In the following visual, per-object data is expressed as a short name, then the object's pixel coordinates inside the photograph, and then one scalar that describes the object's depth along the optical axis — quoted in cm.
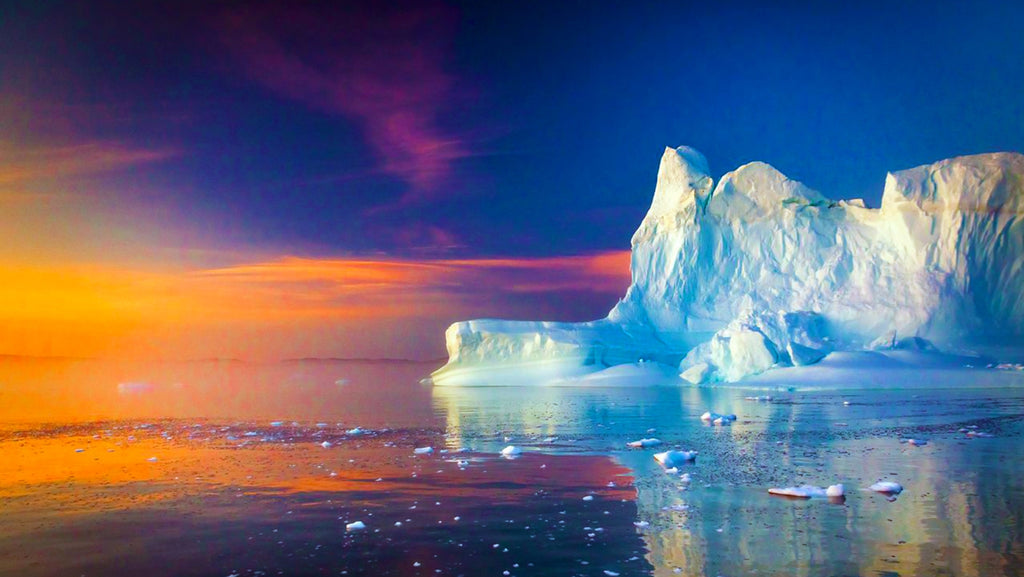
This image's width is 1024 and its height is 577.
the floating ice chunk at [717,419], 1856
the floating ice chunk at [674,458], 1204
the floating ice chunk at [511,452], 1334
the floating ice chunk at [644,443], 1445
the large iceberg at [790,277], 3375
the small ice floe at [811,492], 934
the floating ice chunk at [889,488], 955
